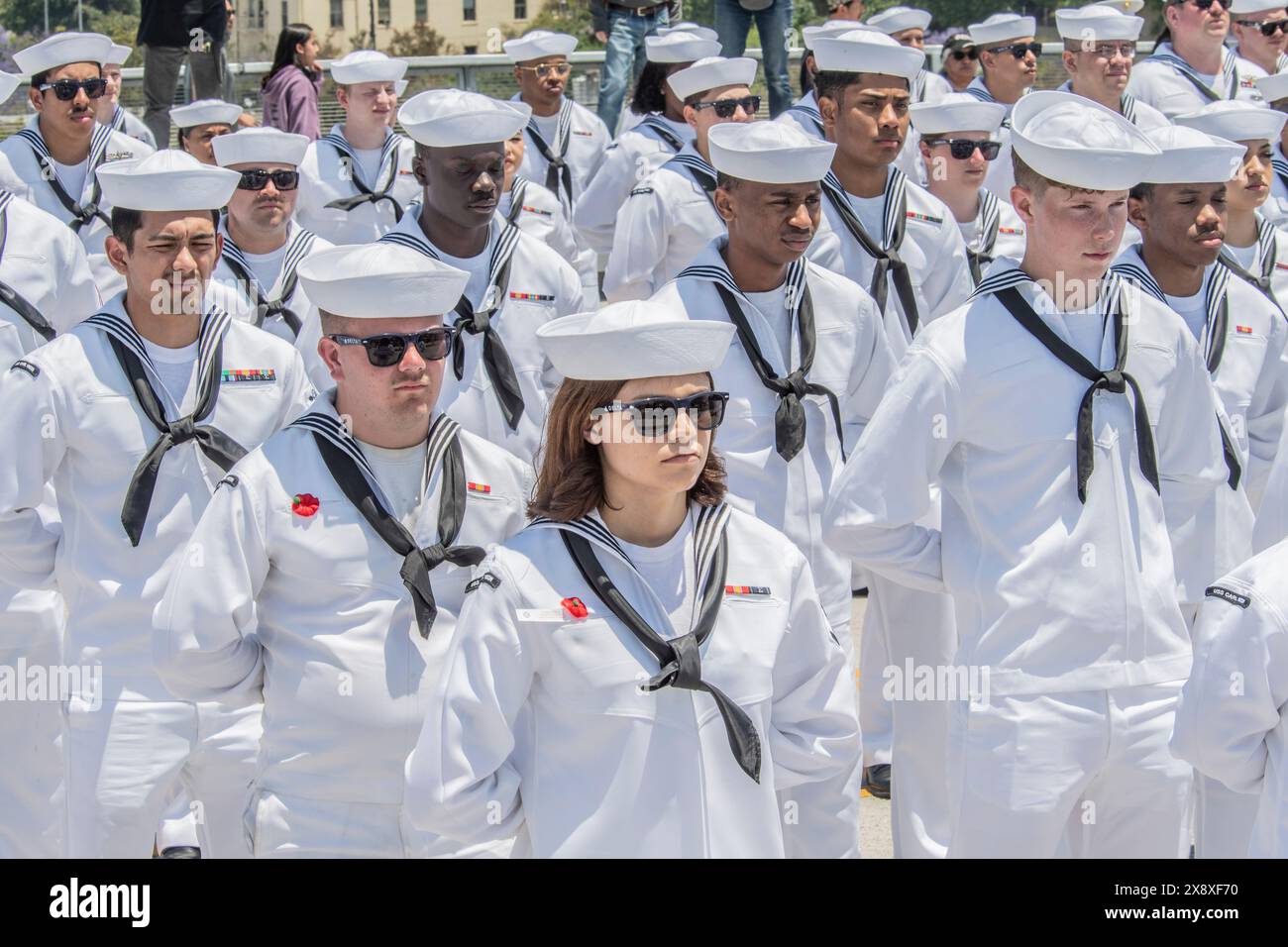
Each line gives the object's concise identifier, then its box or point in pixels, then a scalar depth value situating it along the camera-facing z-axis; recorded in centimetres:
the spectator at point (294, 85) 1249
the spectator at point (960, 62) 1274
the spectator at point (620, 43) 1395
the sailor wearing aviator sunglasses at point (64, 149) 953
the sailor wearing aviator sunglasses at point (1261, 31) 1212
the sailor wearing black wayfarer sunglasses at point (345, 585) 466
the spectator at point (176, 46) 1261
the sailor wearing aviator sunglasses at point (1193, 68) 1127
